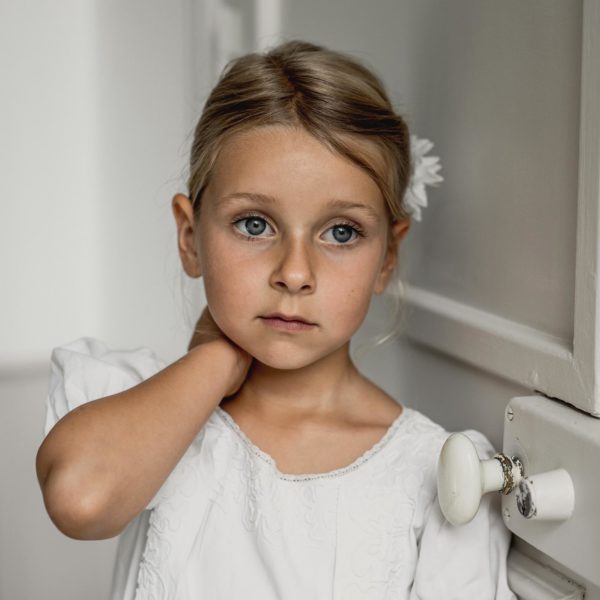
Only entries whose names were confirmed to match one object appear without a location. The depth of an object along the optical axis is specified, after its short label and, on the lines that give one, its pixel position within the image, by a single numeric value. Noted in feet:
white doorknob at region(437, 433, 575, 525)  2.96
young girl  3.48
